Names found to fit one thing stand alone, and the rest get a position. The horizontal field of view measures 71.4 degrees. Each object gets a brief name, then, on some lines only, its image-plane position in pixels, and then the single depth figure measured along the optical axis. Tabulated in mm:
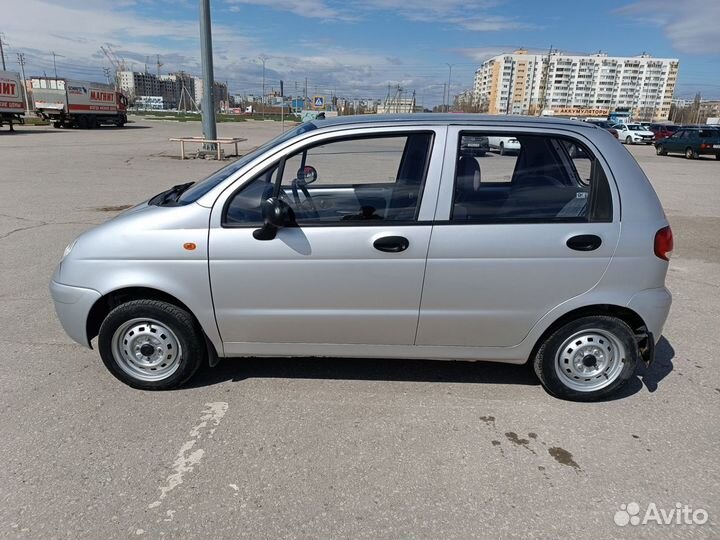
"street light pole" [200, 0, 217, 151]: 17609
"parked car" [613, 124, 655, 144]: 38188
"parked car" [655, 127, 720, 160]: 26062
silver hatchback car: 3141
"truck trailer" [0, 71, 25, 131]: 29380
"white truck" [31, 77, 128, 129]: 34094
